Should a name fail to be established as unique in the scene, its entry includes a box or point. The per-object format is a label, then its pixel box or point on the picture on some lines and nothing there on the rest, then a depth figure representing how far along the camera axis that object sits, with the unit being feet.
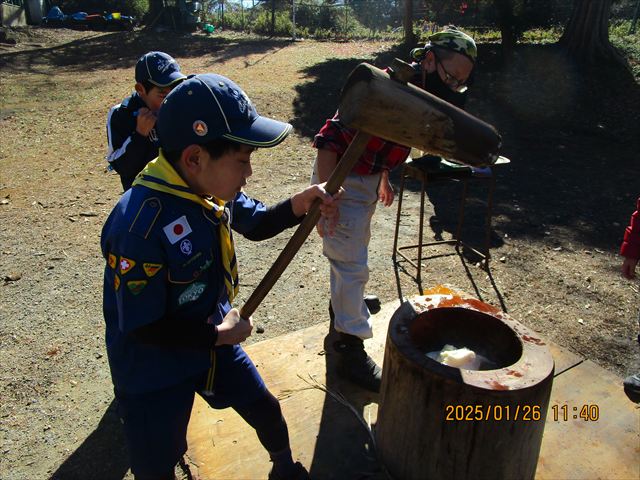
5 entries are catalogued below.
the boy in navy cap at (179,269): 5.37
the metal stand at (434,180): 13.92
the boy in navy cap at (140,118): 9.06
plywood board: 8.27
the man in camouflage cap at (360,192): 9.39
